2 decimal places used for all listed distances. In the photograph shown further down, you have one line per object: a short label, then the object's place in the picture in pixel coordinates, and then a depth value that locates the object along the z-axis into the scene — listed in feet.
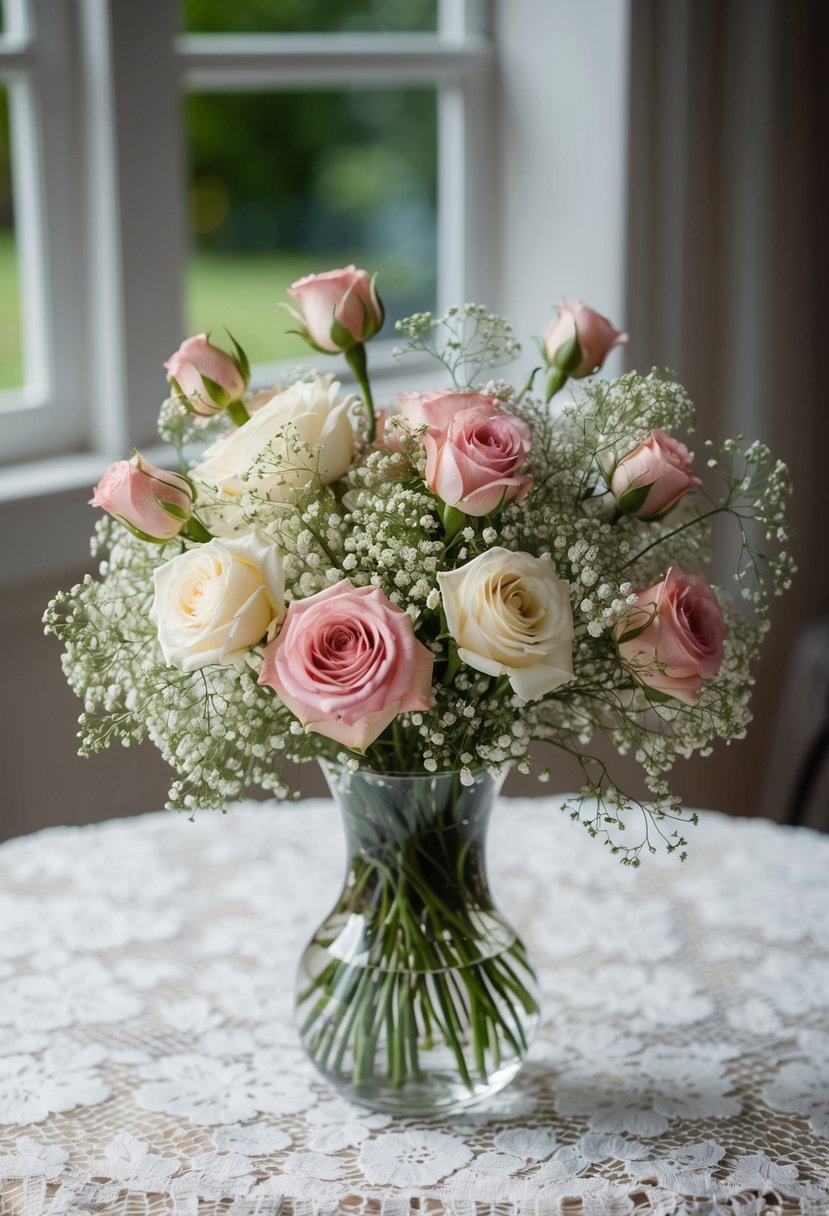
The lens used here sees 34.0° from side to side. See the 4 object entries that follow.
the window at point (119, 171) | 5.73
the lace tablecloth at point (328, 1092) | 2.89
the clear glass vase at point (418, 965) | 3.10
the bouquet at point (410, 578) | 2.55
